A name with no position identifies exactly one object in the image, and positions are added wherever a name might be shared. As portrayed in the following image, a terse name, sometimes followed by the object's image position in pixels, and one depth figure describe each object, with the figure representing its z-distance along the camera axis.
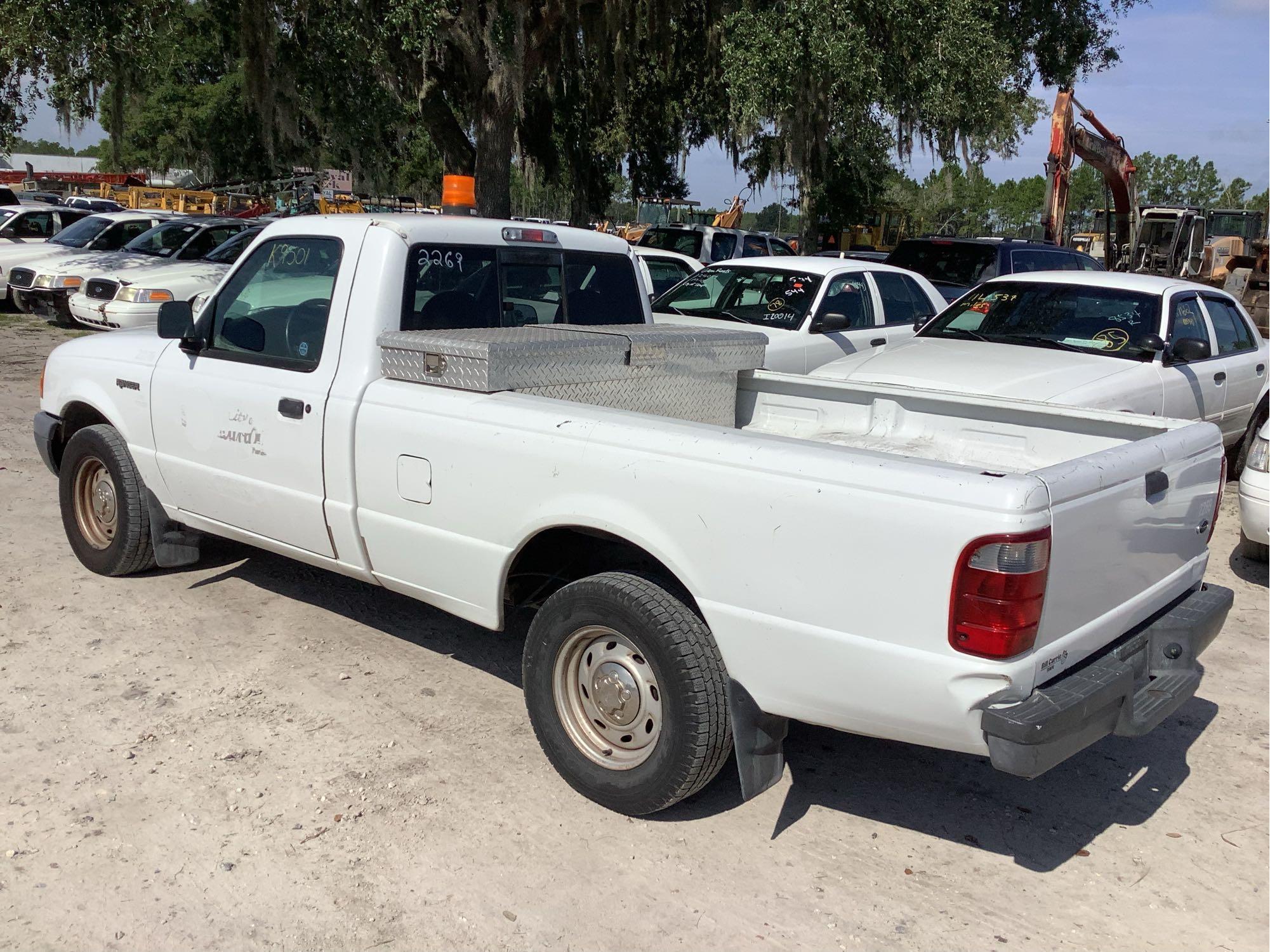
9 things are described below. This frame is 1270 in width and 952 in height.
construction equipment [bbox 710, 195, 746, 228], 30.43
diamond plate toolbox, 4.01
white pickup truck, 3.01
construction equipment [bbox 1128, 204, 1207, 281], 23.45
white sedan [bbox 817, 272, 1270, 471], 6.88
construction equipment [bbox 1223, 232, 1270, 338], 13.52
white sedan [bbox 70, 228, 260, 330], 12.63
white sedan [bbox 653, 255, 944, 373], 9.16
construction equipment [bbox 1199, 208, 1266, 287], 23.16
